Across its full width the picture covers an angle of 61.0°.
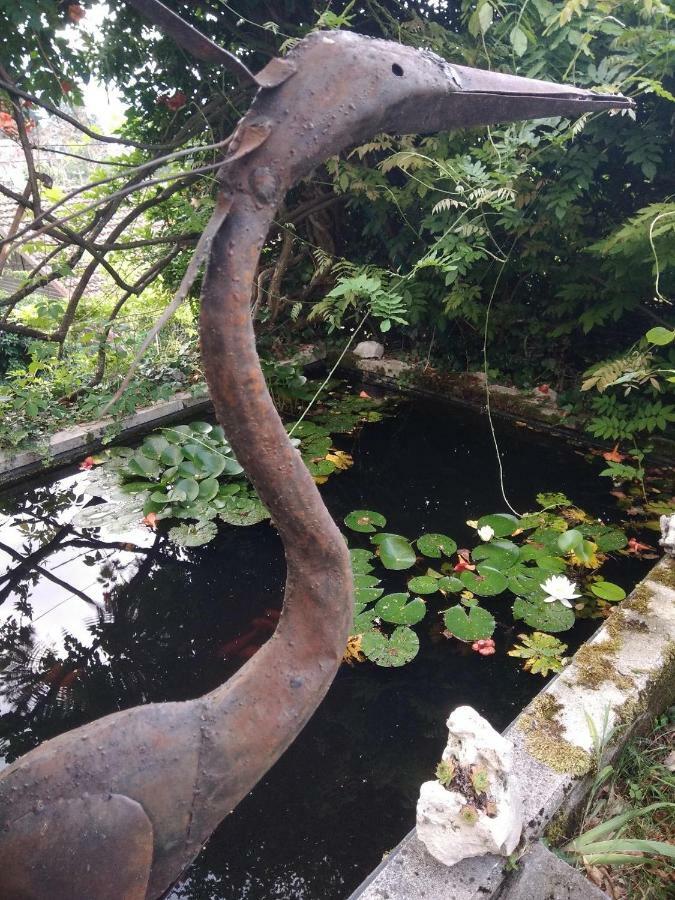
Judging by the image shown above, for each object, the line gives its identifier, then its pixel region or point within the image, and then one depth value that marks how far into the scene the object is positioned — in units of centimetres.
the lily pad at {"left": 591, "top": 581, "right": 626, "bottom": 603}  248
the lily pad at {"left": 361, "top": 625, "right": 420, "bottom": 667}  226
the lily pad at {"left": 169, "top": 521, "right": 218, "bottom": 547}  300
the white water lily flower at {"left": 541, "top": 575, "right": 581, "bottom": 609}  243
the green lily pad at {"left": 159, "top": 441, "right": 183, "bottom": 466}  349
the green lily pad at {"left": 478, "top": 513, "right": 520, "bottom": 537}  292
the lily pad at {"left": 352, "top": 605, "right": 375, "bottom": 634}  242
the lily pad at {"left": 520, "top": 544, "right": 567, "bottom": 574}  268
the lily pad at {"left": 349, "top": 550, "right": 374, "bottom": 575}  274
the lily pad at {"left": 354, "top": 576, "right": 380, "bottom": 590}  264
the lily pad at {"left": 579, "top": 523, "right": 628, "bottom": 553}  278
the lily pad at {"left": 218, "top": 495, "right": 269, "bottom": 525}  315
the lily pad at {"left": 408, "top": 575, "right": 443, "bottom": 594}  259
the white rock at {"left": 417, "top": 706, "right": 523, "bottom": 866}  130
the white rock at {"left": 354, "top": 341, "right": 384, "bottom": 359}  496
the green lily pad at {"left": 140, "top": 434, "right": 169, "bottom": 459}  359
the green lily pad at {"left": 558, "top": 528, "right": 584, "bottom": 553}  236
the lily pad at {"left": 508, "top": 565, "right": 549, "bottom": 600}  256
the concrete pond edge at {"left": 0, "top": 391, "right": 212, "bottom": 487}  360
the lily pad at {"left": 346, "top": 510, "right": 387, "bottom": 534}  303
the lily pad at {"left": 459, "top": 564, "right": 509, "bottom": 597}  255
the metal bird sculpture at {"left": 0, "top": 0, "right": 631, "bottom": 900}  80
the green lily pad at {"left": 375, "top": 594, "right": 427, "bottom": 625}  242
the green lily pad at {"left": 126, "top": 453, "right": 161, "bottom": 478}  346
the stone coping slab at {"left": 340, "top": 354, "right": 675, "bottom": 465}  381
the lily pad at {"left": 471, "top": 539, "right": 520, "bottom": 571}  270
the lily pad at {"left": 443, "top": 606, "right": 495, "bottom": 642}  234
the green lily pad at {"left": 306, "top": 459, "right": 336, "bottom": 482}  350
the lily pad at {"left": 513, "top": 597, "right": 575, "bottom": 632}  240
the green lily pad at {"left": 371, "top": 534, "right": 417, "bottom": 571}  274
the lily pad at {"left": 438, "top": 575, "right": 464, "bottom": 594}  258
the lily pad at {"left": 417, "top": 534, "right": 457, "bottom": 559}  282
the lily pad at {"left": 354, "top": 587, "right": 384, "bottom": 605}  254
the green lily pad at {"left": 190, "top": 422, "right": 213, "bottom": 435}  372
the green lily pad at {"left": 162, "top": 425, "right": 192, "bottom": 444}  365
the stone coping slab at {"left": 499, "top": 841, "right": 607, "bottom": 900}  131
